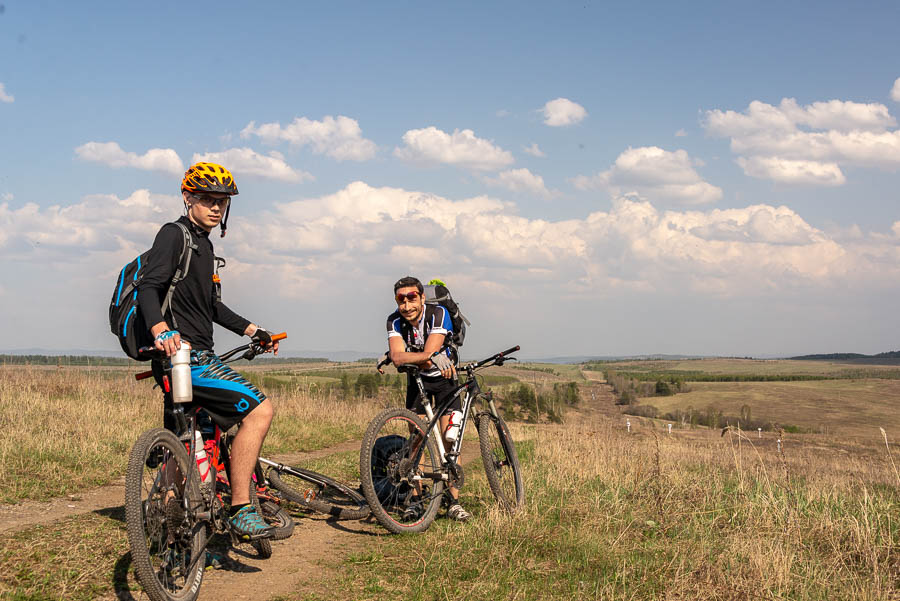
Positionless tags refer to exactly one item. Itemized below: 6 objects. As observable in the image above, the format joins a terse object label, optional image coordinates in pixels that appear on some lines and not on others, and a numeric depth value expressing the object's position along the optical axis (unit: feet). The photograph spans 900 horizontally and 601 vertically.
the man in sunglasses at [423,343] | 19.45
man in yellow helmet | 13.48
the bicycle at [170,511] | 11.00
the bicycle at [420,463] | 17.98
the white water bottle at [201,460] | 13.34
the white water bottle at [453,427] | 20.35
